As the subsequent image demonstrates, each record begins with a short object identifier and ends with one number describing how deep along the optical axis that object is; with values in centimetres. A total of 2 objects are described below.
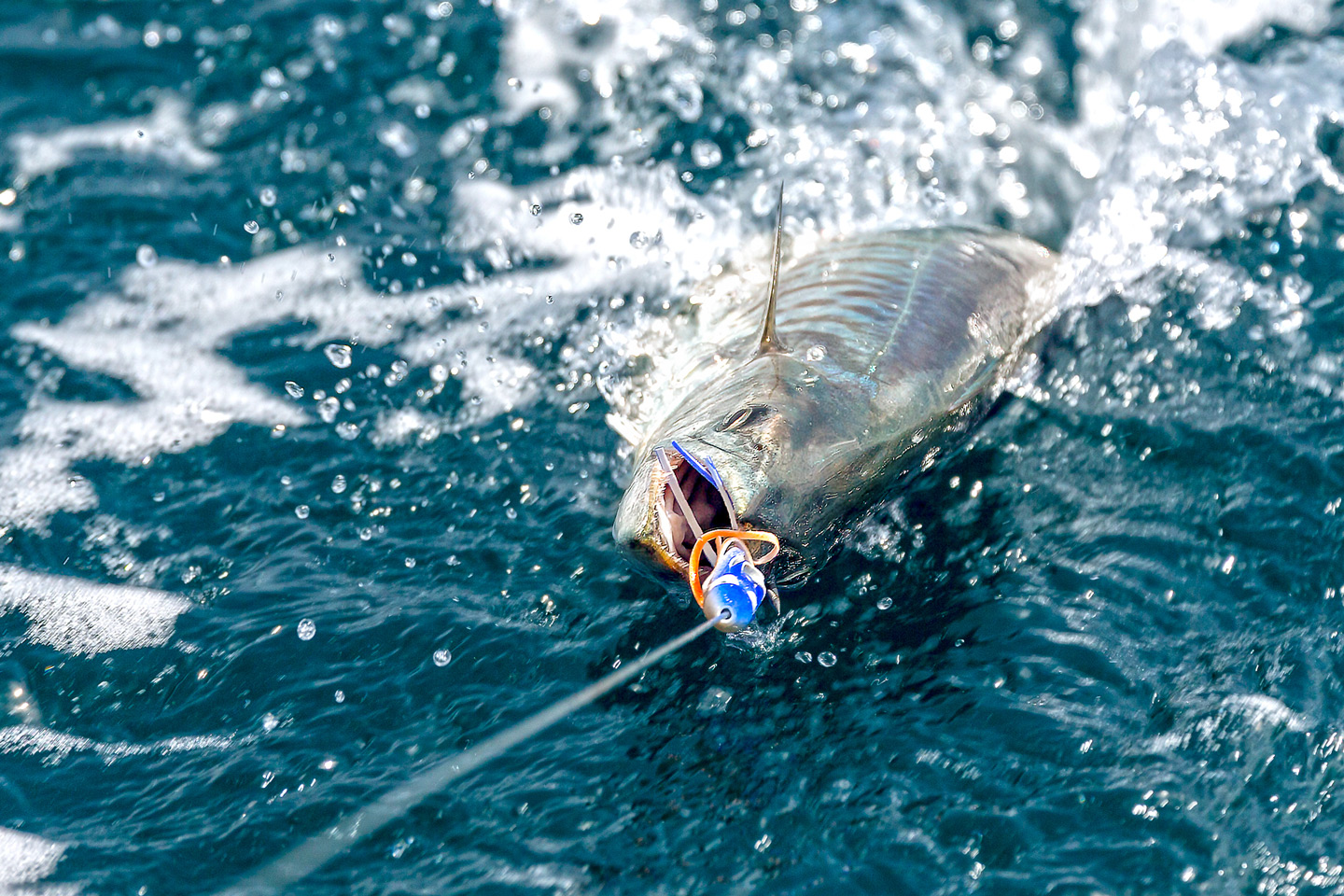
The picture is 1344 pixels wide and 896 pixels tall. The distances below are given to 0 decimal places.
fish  666
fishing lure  629
